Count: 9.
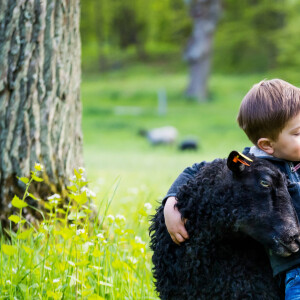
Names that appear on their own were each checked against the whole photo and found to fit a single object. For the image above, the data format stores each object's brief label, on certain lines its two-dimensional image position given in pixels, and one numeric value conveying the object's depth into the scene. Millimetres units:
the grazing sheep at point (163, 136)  34031
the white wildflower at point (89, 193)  5387
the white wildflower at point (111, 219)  5512
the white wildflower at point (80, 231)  4910
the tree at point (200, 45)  50437
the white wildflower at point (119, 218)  5536
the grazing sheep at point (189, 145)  31781
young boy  4871
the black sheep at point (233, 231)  4449
